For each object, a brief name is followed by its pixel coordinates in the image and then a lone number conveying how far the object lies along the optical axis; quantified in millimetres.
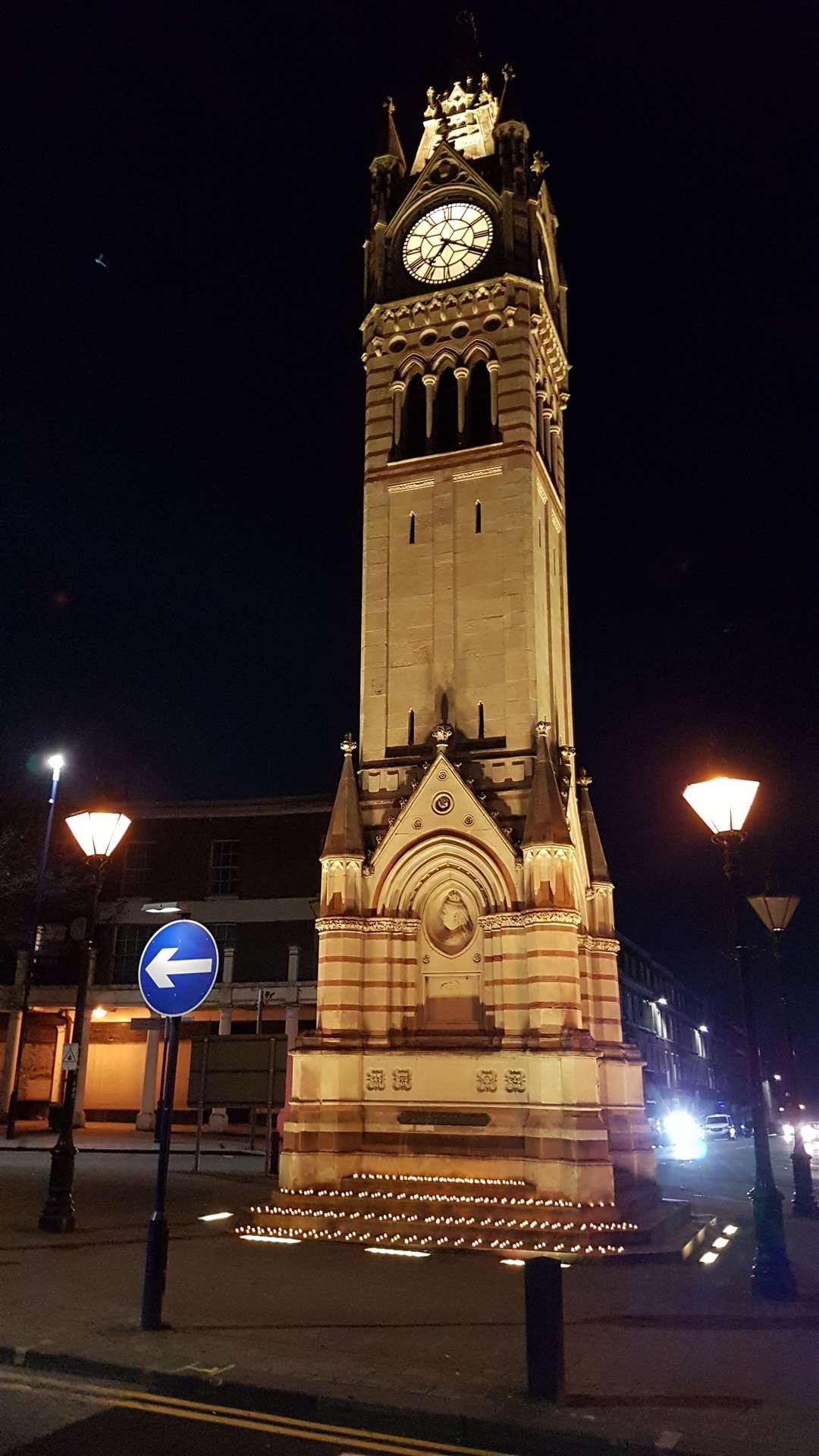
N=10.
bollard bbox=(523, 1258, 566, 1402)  8430
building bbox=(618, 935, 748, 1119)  75131
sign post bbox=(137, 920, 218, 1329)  10422
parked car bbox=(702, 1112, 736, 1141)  62416
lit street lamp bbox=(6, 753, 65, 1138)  34847
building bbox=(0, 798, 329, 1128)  44062
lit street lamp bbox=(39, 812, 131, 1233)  16609
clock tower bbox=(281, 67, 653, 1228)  19922
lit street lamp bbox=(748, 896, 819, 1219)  20109
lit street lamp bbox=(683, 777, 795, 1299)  12961
